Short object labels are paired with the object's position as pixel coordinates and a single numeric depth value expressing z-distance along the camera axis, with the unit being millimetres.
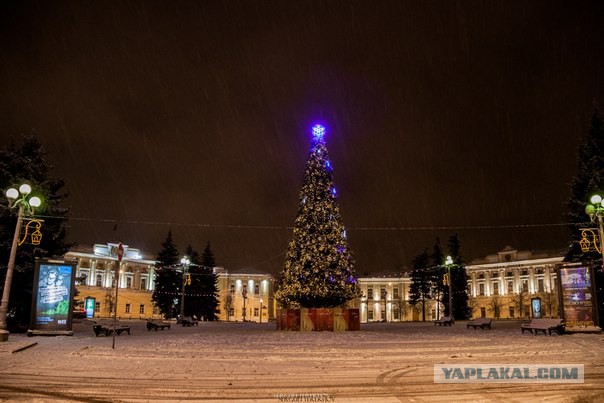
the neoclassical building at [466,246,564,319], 109062
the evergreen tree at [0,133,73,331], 30984
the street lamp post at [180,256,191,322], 52438
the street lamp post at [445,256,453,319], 48550
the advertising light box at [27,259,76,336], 26406
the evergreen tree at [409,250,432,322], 91125
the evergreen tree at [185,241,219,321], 79125
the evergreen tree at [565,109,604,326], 36781
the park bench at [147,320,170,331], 36844
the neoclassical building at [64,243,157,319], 105188
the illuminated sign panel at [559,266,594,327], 29578
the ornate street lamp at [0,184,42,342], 20125
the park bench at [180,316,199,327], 49219
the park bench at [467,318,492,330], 40156
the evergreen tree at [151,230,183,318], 76750
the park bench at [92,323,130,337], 28442
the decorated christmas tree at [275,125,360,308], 36000
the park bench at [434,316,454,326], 51019
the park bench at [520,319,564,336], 29922
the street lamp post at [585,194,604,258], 23205
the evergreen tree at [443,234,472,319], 82188
